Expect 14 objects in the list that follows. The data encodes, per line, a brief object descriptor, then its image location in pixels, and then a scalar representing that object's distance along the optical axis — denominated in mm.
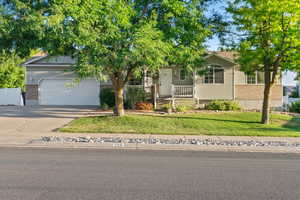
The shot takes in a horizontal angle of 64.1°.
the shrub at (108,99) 19038
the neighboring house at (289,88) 44703
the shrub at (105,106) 17798
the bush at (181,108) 17098
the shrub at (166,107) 17439
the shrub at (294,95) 34356
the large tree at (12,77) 25766
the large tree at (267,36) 11352
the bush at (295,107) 20016
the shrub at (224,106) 18016
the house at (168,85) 20656
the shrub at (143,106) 18000
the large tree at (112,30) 9164
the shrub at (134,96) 18625
